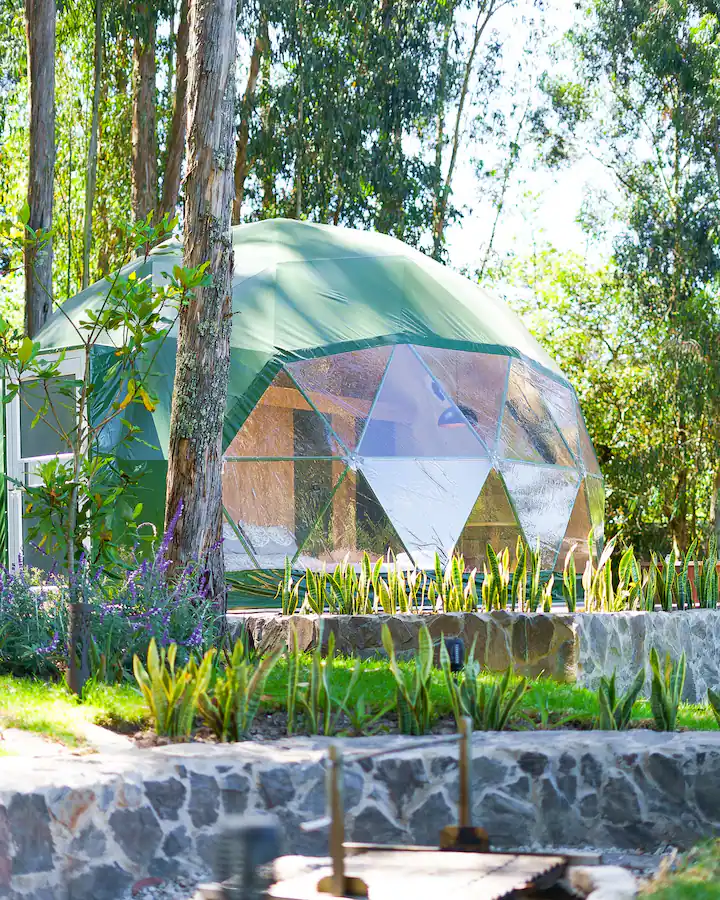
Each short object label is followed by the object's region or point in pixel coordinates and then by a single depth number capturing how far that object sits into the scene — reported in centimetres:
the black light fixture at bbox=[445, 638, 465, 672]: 626
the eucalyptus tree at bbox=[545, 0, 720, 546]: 1883
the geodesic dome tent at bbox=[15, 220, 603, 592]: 1006
